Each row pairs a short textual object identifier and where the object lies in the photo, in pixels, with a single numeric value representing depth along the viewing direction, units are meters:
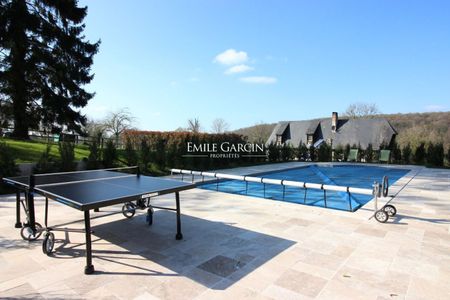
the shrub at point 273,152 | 18.34
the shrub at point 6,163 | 7.01
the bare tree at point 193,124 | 37.84
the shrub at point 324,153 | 19.70
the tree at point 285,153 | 19.22
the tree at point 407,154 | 18.00
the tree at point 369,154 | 19.03
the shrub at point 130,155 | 10.76
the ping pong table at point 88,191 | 2.68
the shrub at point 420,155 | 17.64
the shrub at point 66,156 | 8.30
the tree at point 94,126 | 37.35
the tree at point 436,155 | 16.56
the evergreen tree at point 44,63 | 13.85
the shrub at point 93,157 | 9.39
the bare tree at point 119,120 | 37.87
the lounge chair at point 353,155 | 19.05
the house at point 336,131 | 30.31
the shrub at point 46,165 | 7.78
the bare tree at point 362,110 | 42.50
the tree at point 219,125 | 47.35
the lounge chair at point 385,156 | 17.70
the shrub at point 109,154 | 10.12
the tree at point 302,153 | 20.42
